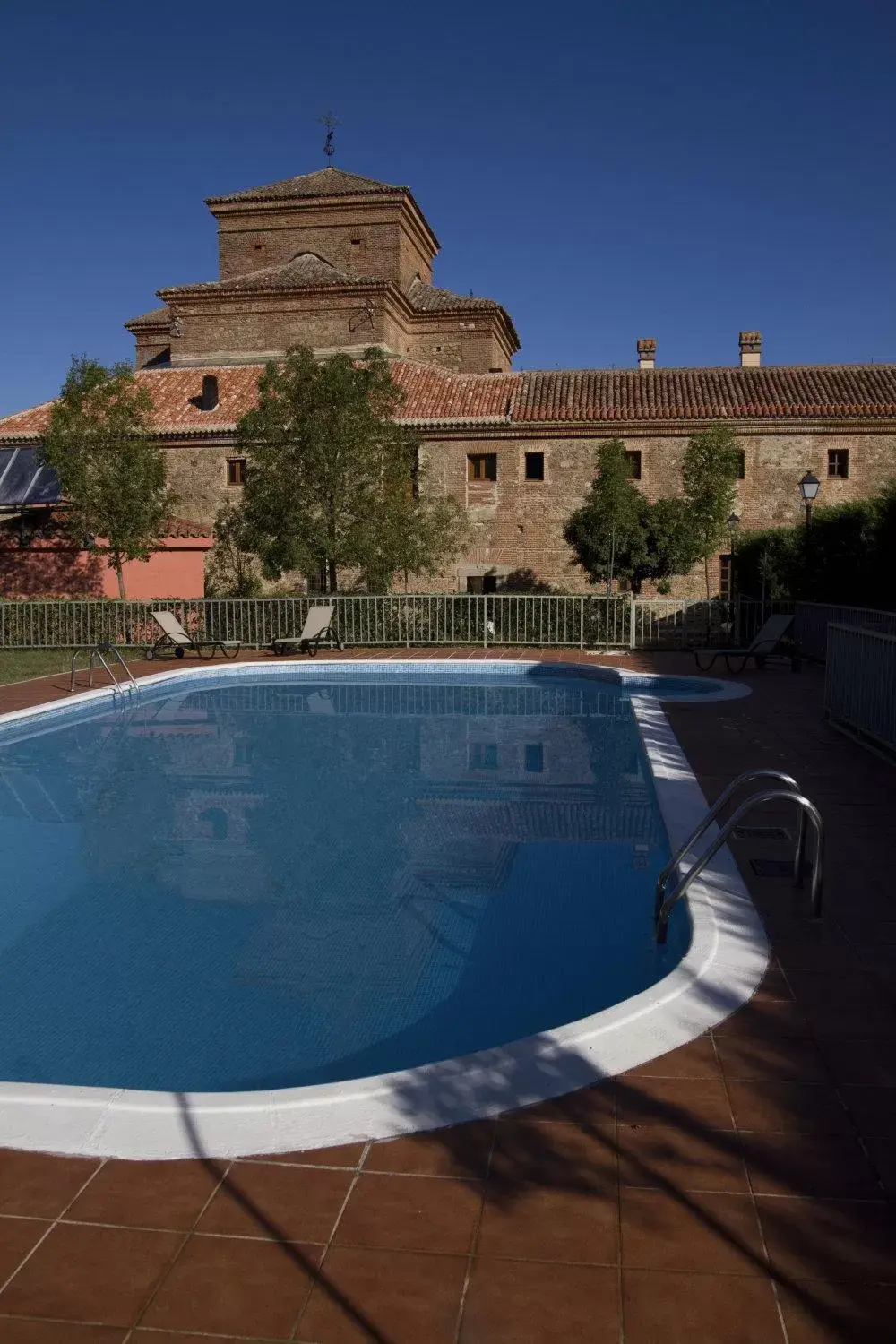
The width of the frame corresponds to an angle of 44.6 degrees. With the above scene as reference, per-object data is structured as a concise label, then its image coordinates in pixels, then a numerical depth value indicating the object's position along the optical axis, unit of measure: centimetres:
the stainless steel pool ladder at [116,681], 1351
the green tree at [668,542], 2455
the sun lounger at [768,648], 1547
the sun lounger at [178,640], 1762
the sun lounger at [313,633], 1803
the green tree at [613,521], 2480
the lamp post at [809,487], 1669
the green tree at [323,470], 1983
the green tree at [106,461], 2148
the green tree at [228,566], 2598
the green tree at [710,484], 2366
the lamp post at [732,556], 1984
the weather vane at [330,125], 3597
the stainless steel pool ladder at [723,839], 463
